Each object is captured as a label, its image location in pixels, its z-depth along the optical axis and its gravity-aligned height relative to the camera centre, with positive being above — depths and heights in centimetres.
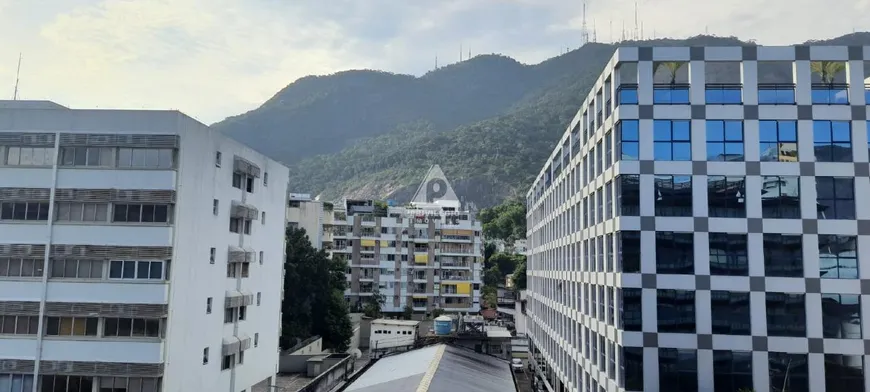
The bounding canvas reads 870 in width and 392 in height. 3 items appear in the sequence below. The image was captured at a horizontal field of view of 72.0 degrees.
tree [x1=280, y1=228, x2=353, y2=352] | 4584 -313
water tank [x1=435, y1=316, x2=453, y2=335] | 4547 -480
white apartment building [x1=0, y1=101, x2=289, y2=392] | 2142 +20
